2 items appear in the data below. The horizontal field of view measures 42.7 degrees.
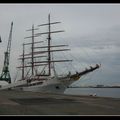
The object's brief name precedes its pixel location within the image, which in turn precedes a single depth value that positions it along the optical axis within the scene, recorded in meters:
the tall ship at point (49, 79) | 39.38
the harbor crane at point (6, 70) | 52.28
